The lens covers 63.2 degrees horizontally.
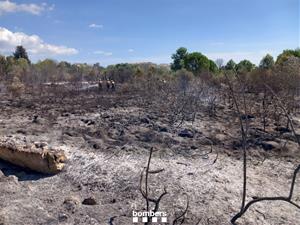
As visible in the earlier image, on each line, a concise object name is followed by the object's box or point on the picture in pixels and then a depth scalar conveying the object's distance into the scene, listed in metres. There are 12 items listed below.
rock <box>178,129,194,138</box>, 5.44
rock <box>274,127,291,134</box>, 5.97
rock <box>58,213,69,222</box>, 3.13
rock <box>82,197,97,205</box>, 3.44
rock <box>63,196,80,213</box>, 3.30
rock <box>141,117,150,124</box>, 6.21
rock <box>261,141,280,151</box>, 5.17
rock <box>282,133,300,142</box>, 5.59
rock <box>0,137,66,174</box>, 4.18
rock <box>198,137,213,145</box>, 5.16
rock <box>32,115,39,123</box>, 6.33
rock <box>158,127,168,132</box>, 5.64
